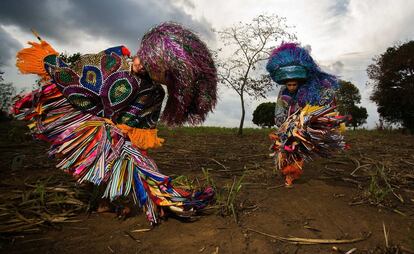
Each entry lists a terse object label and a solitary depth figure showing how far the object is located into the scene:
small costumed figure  3.66
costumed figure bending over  2.69
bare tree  10.39
